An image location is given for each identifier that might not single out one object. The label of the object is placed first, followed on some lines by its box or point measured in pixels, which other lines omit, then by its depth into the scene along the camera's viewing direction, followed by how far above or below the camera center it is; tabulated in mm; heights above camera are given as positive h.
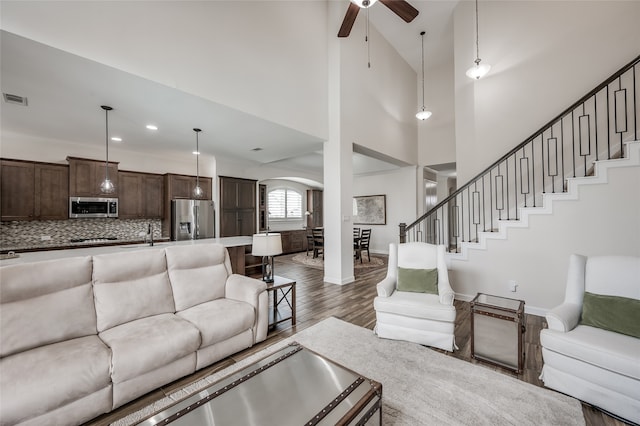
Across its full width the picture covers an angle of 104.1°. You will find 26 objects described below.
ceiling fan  3736 +3171
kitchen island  2758 -514
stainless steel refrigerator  6102 -184
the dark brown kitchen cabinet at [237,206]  6931 +175
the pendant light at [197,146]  4491 +1427
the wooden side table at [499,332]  2154 -1103
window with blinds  9527 +339
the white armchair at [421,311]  2492 -1022
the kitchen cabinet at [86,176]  4945 +748
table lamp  3086 -411
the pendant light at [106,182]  3510 +447
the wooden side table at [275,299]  3012 -1117
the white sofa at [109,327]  1547 -962
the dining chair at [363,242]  6969 -865
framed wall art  8648 +71
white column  4957 +553
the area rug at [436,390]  1688 -1391
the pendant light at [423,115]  5840 +2275
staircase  3109 +699
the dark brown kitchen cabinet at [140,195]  5625 +408
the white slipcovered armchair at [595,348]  1627 -954
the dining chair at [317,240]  7355 -822
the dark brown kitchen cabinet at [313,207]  10664 +217
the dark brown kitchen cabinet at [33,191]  4363 +414
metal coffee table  1262 -1047
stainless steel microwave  4946 +118
